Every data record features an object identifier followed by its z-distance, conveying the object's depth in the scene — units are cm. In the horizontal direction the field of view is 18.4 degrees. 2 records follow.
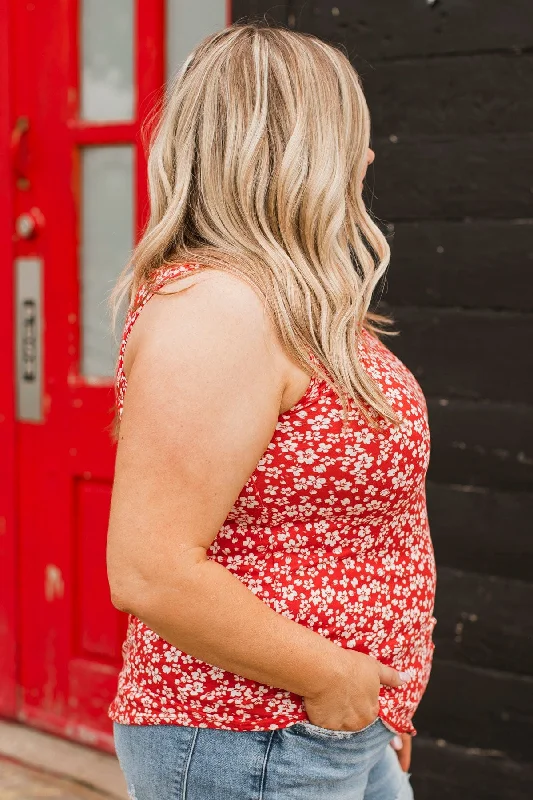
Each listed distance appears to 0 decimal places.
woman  160
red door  309
